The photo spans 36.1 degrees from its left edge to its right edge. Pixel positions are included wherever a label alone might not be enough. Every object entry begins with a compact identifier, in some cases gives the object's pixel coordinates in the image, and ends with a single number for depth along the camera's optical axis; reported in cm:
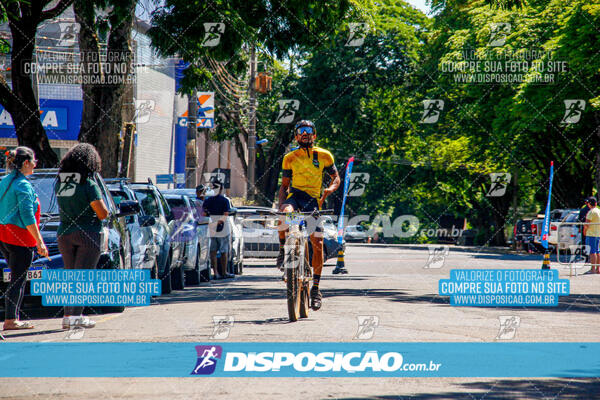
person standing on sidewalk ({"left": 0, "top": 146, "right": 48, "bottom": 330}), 974
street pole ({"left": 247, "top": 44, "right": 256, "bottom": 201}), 3666
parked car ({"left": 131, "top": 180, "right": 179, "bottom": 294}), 1484
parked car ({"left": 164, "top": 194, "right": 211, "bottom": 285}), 1634
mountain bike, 987
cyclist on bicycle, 1052
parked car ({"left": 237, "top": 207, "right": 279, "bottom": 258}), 2716
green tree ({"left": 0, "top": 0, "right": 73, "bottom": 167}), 1797
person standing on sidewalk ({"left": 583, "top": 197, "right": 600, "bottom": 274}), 2330
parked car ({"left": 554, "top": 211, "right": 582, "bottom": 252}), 2791
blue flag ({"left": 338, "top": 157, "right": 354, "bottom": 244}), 2352
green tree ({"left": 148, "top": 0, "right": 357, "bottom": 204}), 1725
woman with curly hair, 984
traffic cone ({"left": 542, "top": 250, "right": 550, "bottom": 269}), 2196
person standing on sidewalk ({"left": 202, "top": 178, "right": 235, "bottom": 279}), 1831
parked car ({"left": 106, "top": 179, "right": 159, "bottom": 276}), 1317
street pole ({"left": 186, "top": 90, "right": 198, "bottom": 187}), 2756
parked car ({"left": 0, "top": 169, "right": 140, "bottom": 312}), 1095
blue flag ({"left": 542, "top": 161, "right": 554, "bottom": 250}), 2446
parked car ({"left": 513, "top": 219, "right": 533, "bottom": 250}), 4527
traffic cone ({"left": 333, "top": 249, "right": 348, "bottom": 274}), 2248
